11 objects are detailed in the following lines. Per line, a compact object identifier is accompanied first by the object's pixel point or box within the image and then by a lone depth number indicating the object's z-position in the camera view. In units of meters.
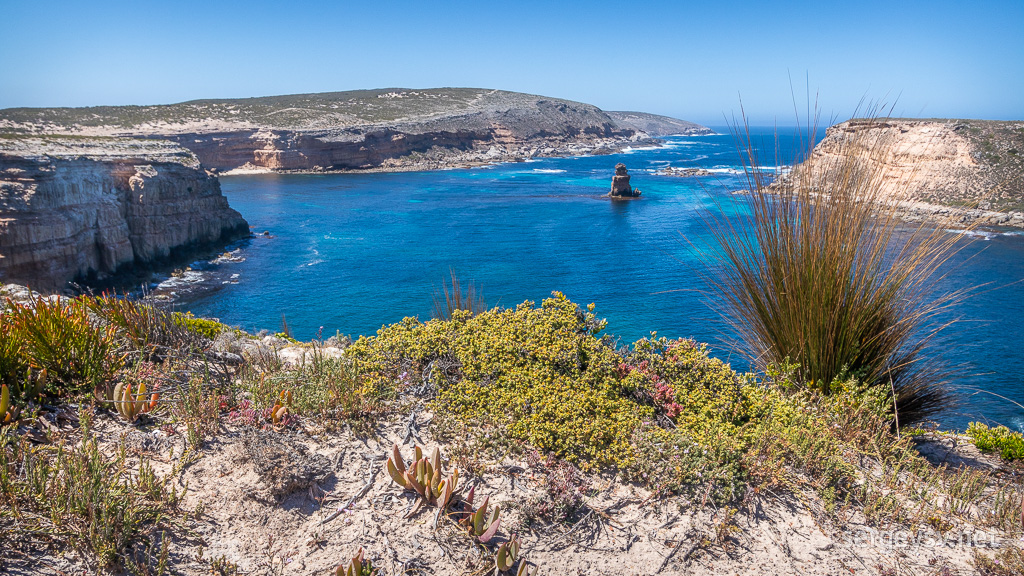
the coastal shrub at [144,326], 4.39
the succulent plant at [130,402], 3.44
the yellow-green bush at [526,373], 3.40
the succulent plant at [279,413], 3.61
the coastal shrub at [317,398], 3.66
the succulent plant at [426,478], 2.97
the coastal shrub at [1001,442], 4.39
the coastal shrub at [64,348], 3.52
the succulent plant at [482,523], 2.72
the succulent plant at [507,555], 2.65
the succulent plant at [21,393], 3.12
